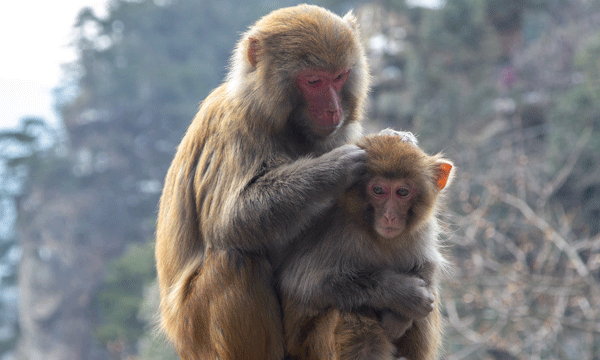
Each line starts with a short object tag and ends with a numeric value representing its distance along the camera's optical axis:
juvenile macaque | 4.89
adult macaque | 4.96
